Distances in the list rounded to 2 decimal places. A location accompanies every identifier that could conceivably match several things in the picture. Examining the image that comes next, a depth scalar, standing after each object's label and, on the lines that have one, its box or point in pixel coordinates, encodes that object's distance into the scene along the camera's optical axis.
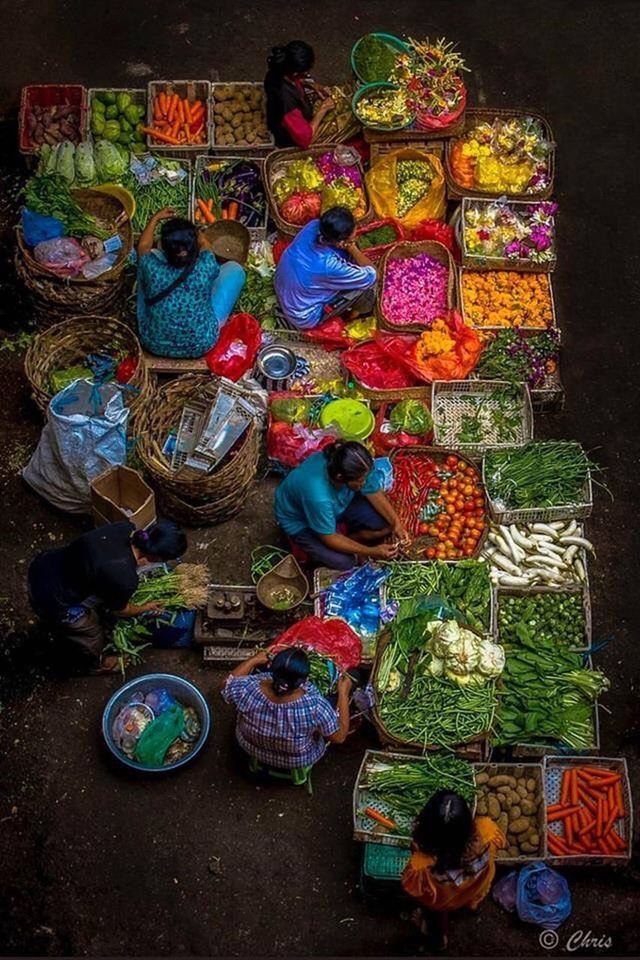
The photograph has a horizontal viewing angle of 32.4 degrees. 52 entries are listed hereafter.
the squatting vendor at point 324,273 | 6.84
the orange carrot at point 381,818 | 5.62
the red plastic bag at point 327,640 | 5.91
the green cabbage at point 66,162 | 7.56
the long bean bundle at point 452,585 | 6.18
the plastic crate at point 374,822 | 5.60
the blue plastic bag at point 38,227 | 7.08
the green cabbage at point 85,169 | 7.57
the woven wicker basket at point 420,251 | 7.29
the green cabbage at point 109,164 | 7.66
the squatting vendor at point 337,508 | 5.82
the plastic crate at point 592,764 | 5.65
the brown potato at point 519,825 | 5.68
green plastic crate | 5.58
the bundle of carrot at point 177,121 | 7.89
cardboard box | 6.26
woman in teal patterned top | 6.49
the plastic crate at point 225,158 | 7.59
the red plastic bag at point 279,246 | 7.54
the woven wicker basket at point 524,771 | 5.69
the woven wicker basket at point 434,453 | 6.68
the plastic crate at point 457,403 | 6.90
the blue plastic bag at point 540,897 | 5.64
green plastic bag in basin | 5.86
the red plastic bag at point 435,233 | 7.54
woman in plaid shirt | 5.19
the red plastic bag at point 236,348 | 7.01
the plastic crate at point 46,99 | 7.88
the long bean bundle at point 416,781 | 5.66
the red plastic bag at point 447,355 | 6.97
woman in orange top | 4.84
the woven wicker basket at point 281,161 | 7.55
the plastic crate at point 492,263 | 7.34
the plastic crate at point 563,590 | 6.23
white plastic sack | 6.30
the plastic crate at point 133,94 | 8.01
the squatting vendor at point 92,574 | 5.53
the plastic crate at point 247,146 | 7.85
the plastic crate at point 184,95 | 7.84
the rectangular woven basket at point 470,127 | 7.62
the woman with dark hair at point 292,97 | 7.41
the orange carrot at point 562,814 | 5.79
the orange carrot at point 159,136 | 7.86
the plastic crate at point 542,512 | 6.47
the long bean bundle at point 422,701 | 5.79
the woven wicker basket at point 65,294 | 7.04
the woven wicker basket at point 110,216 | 7.12
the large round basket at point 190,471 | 6.40
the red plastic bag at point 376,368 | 7.00
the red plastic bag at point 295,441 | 6.72
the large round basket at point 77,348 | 6.71
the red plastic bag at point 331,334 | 7.20
